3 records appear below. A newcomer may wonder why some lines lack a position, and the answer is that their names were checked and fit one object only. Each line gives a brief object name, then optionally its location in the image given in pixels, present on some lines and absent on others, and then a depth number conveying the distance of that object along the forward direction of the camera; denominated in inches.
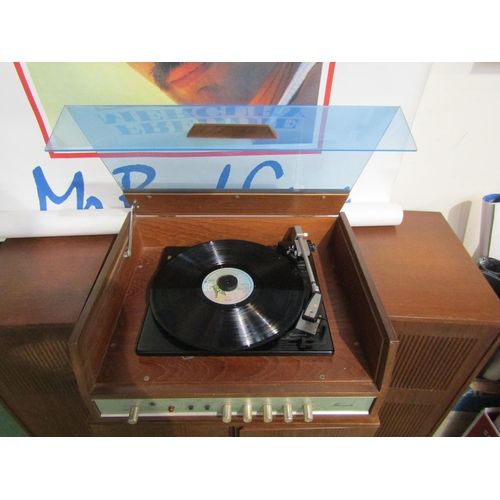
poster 43.9
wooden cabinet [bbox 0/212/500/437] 33.5
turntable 33.6
